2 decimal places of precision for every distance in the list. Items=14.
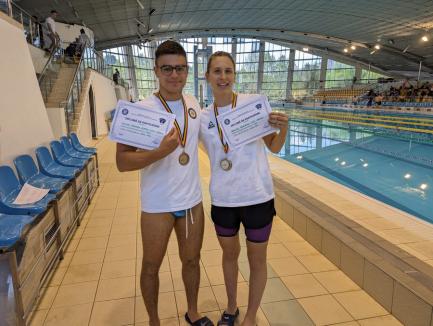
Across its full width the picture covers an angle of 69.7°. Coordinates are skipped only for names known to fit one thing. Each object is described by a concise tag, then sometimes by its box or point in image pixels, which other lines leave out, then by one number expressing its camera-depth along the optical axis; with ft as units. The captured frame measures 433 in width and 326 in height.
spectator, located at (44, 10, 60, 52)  31.30
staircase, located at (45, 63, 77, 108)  24.56
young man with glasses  4.73
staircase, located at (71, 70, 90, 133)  25.84
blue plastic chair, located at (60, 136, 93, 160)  14.25
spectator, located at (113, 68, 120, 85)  55.08
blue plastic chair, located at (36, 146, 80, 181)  10.69
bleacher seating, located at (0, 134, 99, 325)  5.56
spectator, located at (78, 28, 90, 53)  33.32
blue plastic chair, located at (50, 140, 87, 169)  12.40
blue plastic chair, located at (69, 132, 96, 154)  15.87
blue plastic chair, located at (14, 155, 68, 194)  9.33
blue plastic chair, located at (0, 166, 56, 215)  7.38
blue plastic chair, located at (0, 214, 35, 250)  5.68
